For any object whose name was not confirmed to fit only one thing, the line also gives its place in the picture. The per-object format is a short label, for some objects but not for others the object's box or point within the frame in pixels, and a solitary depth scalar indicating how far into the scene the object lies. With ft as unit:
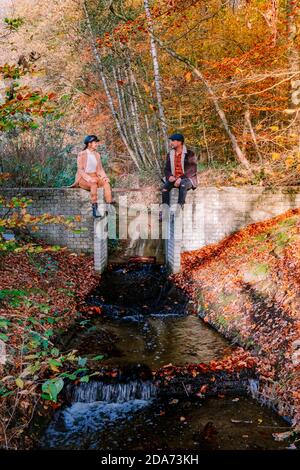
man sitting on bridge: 36.65
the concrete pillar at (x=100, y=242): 40.19
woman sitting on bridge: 34.63
